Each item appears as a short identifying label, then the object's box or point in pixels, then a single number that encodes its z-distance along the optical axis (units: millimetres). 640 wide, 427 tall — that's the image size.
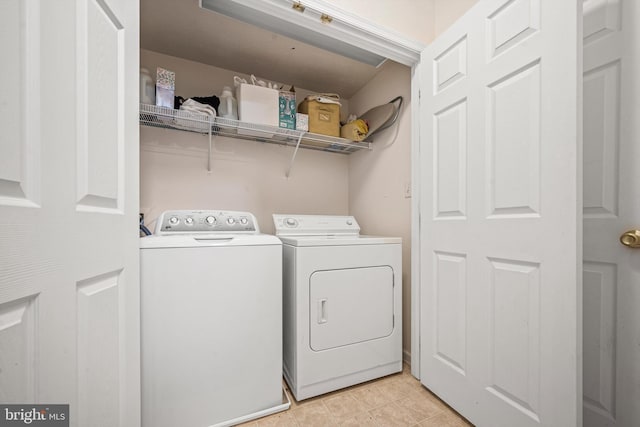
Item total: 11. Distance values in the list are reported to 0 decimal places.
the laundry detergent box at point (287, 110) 1819
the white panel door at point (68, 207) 475
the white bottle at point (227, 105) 1707
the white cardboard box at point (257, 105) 1688
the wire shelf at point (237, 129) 1529
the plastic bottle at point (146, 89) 1466
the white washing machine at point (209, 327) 1083
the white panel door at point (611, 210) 887
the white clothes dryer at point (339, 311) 1373
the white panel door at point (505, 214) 862
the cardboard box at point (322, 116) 1947
